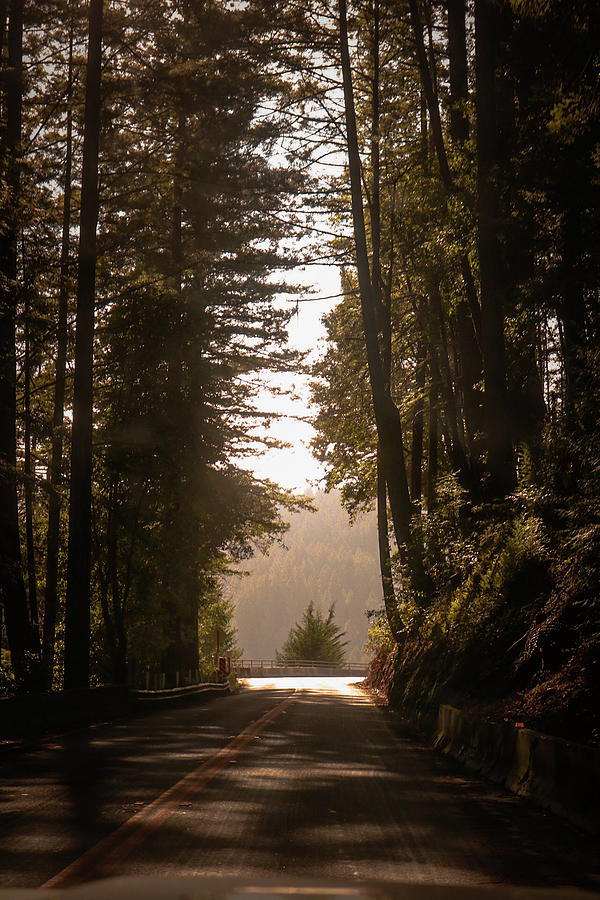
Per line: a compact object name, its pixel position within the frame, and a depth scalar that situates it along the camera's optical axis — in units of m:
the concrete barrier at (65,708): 14.63
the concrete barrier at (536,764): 7.25
